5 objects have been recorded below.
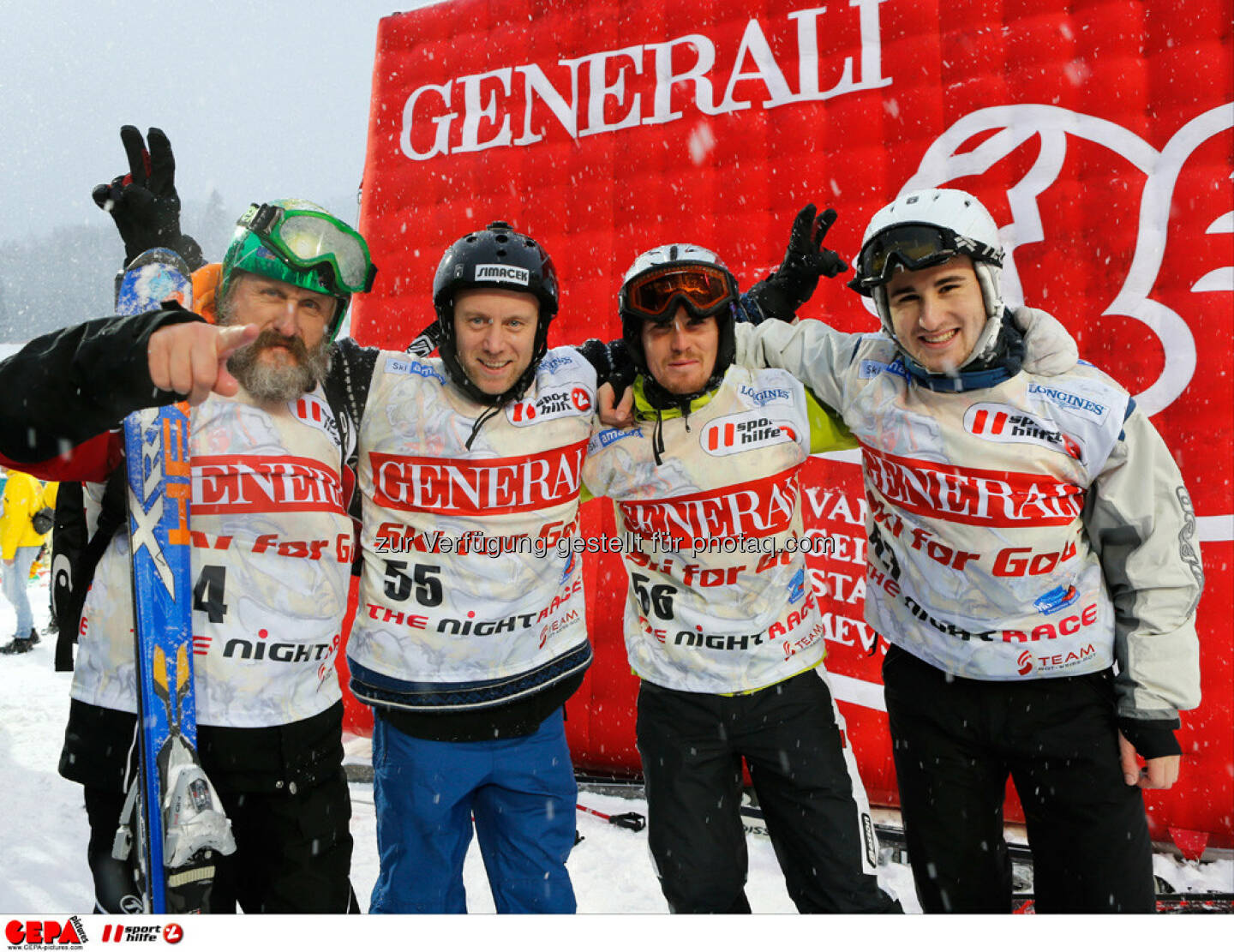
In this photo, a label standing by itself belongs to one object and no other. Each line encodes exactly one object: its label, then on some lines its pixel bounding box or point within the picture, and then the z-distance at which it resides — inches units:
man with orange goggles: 95.3
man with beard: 82.6
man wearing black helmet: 94.4
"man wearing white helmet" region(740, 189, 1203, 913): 86.1
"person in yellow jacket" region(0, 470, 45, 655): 327.9
